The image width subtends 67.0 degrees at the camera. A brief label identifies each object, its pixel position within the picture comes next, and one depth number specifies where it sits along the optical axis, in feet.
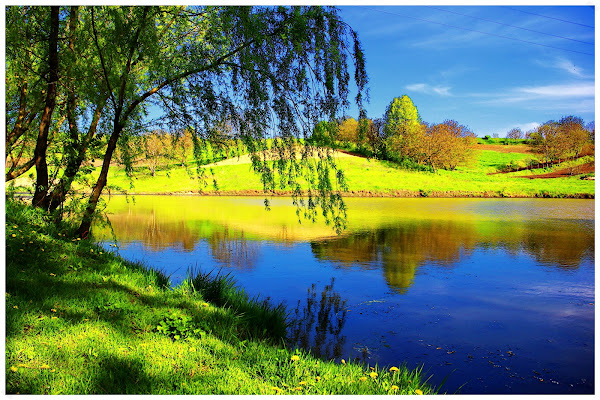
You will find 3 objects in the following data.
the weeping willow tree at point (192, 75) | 23.06
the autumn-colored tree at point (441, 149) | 147.95
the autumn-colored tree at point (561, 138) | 138.67
